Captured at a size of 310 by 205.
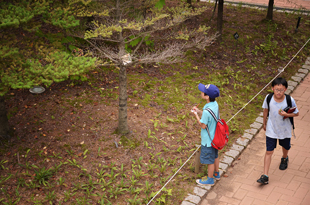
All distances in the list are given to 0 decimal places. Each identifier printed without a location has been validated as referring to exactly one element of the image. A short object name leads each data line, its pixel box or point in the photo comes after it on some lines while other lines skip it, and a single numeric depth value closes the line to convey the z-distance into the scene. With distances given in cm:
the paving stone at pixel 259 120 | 791
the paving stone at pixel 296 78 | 961
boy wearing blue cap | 516
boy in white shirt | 530
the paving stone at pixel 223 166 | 633
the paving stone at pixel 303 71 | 1008
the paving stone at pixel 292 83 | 938
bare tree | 577
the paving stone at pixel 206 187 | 582
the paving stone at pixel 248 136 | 732
